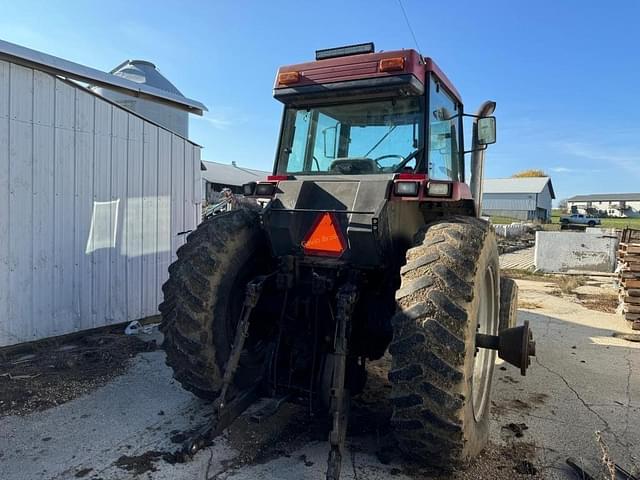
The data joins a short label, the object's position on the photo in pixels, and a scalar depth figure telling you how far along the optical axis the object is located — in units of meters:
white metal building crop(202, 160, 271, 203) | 31.94
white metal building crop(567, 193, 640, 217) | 84.00
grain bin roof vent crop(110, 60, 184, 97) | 10.38
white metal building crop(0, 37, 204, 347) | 5.30
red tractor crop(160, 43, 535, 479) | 2.59
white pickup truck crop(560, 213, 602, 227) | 46.67
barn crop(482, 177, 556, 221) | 56.84
